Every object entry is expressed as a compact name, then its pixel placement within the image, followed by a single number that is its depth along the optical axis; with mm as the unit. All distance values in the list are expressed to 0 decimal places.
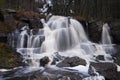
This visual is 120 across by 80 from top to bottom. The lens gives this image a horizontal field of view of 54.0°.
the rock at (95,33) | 8047
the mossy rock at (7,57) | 5720
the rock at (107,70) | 5093
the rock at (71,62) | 5586
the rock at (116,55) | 6611
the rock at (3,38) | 6721
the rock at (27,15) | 7942
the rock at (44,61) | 5853
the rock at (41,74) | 4664
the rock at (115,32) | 8029
